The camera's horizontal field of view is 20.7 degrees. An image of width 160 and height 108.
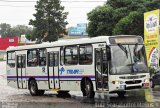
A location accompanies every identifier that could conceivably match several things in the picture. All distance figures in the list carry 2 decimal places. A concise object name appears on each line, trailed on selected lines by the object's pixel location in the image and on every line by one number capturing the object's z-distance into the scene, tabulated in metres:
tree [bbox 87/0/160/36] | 47.62
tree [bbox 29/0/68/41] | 99.06
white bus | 18.53
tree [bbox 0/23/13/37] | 179.20
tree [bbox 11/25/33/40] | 172.62
